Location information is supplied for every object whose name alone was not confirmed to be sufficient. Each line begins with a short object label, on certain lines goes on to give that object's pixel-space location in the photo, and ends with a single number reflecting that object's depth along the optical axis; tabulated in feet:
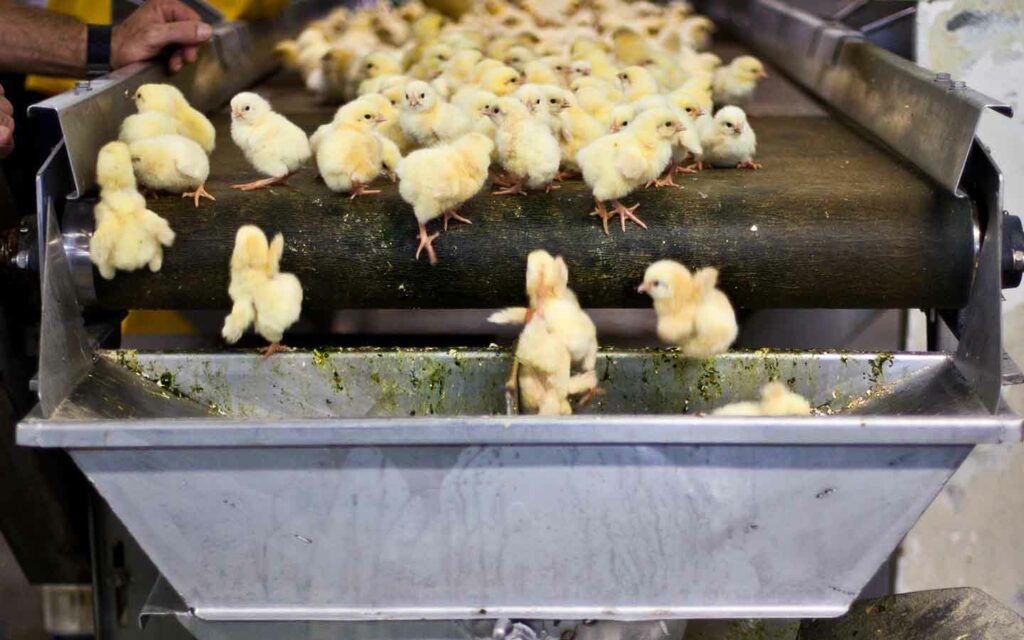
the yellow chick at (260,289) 4.60
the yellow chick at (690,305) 4.53
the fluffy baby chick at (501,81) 6.58
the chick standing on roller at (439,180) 4.61
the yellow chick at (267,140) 5.31
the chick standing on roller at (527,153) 4.98
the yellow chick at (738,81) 7.54
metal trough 3.78
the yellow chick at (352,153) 5.02
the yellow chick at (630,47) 8.28
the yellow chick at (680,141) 5.45
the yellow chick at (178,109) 5.75
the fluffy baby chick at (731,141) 5.62
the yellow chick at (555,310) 4.45
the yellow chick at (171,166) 4.99
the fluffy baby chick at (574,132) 5.63
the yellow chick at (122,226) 4.58
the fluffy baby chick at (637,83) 6.78
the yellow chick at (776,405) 4.50
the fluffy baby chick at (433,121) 5.84
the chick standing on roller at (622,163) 4.76
